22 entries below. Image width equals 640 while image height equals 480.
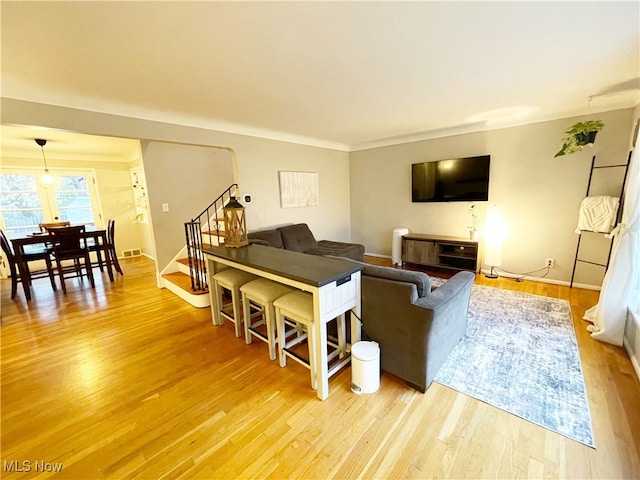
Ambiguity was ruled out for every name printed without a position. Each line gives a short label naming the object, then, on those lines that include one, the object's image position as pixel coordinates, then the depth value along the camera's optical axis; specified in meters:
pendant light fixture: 4.45
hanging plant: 2.91
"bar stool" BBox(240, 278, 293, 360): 2.18
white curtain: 2.32
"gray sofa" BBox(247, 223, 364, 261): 4.05
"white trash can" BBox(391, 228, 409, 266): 4.93
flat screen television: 4.19
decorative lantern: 2.74
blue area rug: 1.71
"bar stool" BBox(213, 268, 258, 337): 2.59
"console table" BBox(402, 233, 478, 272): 4.20
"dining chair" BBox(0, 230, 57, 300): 3.81
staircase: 3.57
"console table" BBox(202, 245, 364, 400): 1.77
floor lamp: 3.99
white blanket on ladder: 3.03
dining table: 3.82
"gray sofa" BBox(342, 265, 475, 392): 1.81
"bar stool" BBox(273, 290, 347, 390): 1.88
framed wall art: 4.60
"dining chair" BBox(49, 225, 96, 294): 4.01
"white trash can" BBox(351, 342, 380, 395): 1.86
